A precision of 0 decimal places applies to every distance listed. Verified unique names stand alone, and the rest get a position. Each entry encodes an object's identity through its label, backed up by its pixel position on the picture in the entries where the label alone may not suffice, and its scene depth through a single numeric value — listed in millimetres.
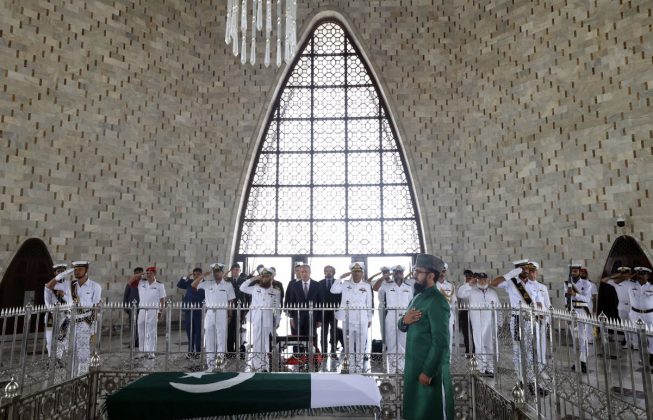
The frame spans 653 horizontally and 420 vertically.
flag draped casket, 3064
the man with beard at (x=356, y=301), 6543
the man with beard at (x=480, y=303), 6492
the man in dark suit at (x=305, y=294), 6879
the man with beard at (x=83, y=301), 5395
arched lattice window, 11344
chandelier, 6227
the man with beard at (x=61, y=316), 5480
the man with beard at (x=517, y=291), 4957
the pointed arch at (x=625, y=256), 7953
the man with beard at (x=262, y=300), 6484
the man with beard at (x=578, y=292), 6898
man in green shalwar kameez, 3209
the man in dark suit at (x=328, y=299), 6738
